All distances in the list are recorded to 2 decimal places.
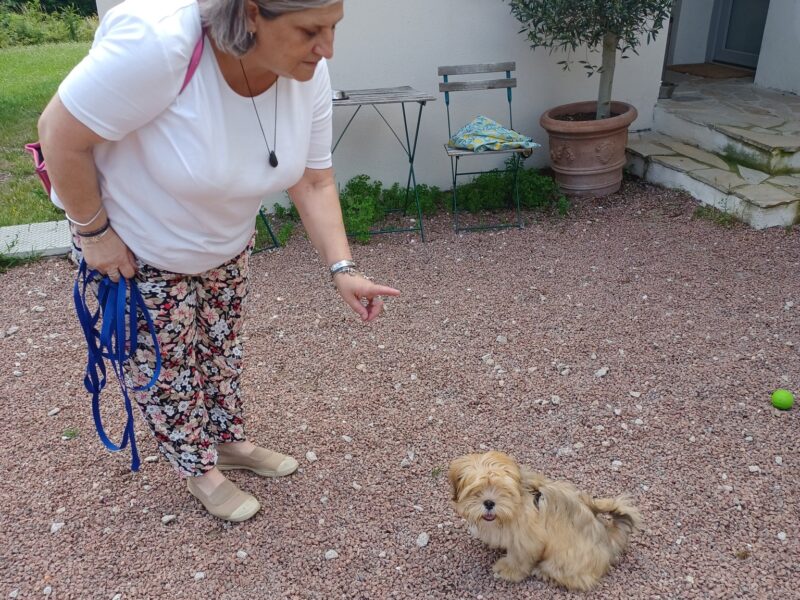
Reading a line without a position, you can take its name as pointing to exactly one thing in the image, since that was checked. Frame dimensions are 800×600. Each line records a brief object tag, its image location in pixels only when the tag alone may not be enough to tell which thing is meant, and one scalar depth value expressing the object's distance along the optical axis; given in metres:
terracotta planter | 5.22
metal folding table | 4.79
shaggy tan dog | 1.87
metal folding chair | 5.14
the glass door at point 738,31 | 7.29
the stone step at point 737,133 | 5.10
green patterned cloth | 4.79
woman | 1.45
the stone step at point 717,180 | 4.74
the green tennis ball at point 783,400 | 2.89
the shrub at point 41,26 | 16.48
